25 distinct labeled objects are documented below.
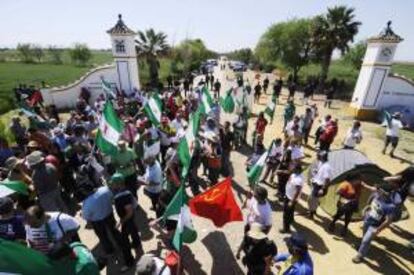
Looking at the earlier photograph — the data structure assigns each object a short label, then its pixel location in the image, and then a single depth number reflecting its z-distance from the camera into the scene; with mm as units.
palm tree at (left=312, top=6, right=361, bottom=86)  26531
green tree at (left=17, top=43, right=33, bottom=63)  82438
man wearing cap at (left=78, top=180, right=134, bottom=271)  4816
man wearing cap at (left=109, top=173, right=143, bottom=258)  4773
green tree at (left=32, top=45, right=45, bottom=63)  84750
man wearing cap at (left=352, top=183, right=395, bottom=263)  5516
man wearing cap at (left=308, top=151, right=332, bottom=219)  6781
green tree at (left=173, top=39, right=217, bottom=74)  45362
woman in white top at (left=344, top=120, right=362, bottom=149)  9969
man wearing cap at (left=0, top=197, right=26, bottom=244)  4128
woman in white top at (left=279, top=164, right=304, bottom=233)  6277
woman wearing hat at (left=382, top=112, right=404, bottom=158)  11383
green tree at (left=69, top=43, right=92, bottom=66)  72625
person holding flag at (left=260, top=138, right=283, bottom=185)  8430
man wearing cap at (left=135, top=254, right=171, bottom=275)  2994
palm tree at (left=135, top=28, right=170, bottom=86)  23812
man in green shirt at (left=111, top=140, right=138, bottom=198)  6504
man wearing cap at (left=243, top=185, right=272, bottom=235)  4887
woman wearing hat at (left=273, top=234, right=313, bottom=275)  3490
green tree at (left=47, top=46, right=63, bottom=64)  83125
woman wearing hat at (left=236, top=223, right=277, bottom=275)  4160
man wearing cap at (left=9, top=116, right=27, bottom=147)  9008
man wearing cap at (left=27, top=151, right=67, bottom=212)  5633
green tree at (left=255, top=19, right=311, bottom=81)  32938
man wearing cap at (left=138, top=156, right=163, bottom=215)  5871
